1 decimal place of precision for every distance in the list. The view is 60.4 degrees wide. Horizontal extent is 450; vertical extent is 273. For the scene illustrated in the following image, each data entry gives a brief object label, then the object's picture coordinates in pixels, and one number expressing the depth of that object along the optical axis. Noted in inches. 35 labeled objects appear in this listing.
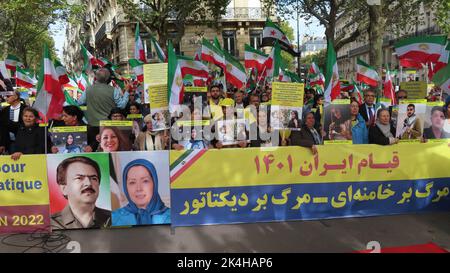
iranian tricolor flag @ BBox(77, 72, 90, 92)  473.3
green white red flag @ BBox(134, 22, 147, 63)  365.1
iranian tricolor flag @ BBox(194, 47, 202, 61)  393.5
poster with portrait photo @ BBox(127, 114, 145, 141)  217.8
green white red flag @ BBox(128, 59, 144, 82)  365.4
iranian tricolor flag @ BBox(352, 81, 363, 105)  392.0
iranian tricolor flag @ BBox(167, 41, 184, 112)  190.4
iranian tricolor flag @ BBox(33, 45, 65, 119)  187.3
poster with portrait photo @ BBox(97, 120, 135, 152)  195.2
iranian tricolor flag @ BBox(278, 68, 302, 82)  382.2
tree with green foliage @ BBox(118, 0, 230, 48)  721.0
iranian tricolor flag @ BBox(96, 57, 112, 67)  434.2
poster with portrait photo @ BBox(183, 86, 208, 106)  242.1
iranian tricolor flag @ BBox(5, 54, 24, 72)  444.1
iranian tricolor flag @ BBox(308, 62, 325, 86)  524.4
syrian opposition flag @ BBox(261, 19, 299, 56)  365.1
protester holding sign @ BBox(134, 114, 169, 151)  211.6
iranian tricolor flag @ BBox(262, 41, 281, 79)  319.0
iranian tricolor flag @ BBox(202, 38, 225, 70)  319.3
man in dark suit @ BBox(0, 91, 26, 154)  224.7
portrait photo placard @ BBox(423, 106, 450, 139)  215.9
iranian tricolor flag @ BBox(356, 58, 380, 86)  345.7
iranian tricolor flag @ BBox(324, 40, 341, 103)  209.8
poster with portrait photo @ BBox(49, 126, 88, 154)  194.7
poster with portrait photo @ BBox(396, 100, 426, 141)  209.8
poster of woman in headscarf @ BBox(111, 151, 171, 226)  189.5
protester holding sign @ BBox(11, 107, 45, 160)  197.3
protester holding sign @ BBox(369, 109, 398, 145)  206.7
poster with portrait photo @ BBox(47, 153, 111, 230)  184.9
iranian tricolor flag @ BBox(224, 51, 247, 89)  315.0
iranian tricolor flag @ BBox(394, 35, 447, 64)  253.0
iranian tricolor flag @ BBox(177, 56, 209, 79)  249.1
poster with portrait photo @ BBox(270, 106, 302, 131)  198.4
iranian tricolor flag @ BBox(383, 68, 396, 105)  331.6
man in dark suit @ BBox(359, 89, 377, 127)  255.6
